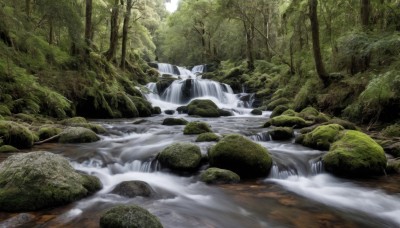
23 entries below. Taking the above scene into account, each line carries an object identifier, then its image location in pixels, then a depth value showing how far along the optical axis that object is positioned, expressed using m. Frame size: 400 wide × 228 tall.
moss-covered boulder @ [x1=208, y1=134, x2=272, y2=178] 6.89
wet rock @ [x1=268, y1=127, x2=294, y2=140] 10.50
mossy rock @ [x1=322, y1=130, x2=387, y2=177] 7.02
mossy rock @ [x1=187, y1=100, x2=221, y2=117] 18.66
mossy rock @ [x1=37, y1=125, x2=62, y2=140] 9.33
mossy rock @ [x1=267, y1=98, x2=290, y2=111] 19.02
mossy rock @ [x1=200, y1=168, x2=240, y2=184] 6.48
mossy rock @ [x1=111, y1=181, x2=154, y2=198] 5.58
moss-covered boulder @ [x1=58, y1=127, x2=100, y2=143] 9.37
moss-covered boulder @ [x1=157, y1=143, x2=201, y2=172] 7.11
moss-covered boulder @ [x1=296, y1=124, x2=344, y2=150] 8.88
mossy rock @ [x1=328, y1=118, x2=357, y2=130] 10.40
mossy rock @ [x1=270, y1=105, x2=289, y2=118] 16.06
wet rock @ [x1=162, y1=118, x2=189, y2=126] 14.19
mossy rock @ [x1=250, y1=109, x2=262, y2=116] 19.44
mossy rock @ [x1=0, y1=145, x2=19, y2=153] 7.39
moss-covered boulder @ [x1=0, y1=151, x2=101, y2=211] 4.66
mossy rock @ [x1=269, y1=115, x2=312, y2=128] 12.22
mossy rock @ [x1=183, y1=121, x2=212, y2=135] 11.15
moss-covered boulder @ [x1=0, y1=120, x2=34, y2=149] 7.90
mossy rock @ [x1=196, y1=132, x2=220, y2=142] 9.35
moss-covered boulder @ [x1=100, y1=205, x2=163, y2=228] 3.83
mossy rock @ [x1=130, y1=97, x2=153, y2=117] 18.56
